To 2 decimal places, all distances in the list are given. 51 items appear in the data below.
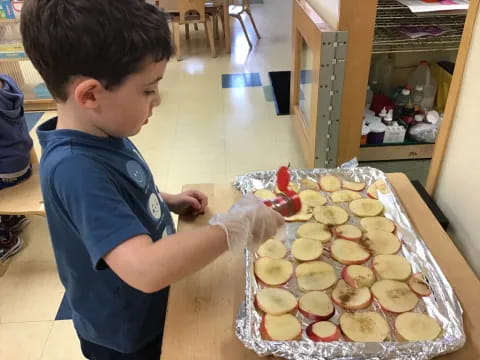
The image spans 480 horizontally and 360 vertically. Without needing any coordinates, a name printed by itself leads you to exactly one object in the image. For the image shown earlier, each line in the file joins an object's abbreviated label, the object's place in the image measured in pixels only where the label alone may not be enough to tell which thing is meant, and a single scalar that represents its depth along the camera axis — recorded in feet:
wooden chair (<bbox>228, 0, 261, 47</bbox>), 12.82
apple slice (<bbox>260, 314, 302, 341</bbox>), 2.15
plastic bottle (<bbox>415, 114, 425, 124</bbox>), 5.91
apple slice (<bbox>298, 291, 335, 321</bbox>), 2.27
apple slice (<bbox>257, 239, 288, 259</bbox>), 2.68
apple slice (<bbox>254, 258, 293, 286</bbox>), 2.51
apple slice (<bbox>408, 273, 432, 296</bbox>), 2.37
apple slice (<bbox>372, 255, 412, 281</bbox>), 2.49
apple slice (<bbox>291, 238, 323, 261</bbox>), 2.64
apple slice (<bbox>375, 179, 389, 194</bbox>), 3.16
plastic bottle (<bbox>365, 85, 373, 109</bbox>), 6.10
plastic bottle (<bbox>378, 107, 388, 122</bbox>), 5.83
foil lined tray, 2.03
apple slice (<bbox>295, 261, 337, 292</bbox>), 2.45
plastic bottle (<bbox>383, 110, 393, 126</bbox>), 5.82
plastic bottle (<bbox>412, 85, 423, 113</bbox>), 6.02
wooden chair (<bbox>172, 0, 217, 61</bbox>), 11.46
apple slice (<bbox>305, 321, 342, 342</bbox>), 2.14
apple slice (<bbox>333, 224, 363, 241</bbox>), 2.78
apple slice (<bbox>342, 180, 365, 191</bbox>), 3.26
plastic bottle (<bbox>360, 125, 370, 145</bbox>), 5.66
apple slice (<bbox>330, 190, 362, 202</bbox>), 3.15
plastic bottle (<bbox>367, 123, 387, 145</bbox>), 5.71
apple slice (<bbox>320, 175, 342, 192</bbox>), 3.28
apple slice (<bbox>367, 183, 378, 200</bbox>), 3.14
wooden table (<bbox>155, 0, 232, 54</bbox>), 12.14
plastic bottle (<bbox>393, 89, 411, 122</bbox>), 5.97
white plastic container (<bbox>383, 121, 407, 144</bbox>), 5.78
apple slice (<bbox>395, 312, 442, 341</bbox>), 2.11
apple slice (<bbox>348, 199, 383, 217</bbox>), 2.98
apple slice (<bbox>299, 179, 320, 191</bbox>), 3.29
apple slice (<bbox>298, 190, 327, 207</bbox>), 3.11
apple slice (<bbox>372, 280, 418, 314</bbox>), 2.29
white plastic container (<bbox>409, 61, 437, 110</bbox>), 5.98
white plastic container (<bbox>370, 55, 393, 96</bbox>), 6.00
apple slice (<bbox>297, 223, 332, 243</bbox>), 2.80
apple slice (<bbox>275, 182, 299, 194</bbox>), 3.18
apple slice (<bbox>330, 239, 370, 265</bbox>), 2.60
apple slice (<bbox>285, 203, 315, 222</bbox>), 2.99
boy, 1.76
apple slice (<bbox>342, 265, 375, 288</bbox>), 2.45
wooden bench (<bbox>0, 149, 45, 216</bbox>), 4.82
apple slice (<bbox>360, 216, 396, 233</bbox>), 2.84
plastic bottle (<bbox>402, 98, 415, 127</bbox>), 5.93
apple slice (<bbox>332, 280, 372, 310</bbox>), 2.31
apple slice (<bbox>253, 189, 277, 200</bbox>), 3.13
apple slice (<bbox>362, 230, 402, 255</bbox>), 2.66
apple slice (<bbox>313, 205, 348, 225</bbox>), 2.95
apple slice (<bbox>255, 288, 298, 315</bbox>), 2.30
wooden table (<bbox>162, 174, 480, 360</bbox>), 2.11
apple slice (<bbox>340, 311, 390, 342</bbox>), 2.13
